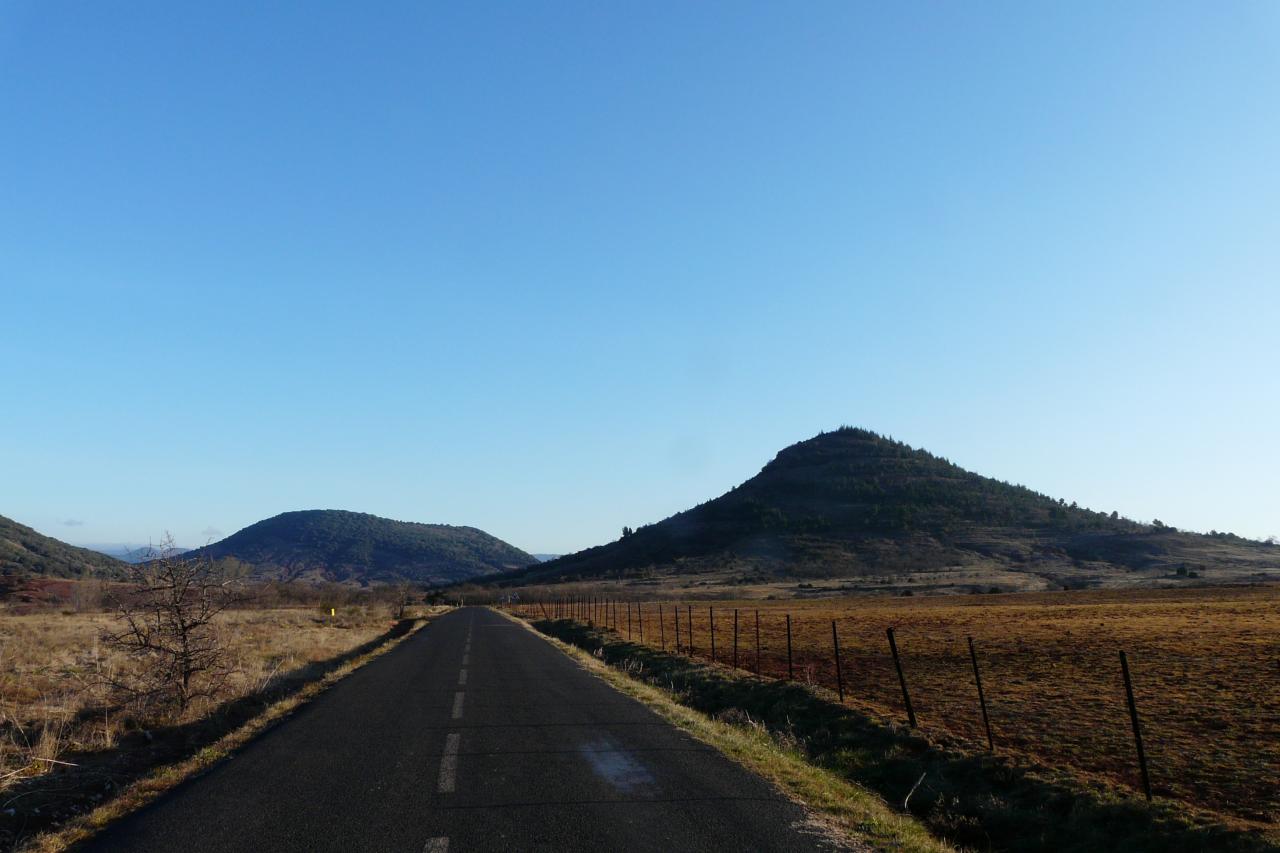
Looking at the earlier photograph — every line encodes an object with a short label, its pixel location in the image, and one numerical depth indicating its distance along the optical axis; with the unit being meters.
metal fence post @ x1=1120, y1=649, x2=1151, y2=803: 10.18
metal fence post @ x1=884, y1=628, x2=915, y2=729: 14.63
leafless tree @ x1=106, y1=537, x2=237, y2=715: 16.98
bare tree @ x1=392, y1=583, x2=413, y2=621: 75.91
